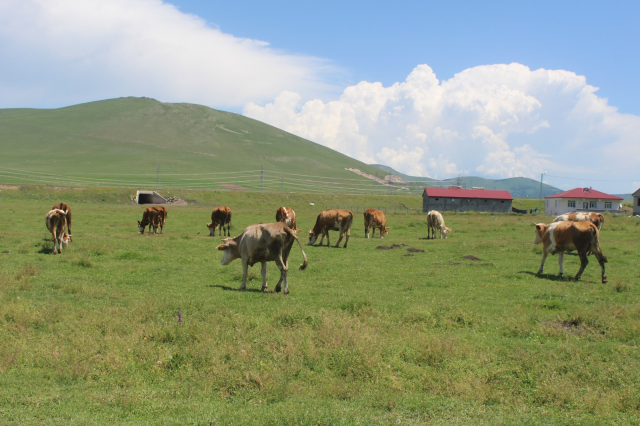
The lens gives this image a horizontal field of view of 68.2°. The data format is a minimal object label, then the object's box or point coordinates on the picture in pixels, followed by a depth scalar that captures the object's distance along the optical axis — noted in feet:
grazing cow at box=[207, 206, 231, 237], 102.65
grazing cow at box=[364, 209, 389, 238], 103.14
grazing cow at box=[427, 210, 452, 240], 108.20
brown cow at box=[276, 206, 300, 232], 88.35
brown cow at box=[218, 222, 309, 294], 43.52
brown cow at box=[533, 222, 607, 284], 53.06
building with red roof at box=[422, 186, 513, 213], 289.94
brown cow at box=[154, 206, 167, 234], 103.61
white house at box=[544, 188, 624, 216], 287.79
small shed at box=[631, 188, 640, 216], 270.67
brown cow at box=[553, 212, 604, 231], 93.86
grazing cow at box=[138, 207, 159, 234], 100.63
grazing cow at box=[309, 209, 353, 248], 84.33
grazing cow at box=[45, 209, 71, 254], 66.49
